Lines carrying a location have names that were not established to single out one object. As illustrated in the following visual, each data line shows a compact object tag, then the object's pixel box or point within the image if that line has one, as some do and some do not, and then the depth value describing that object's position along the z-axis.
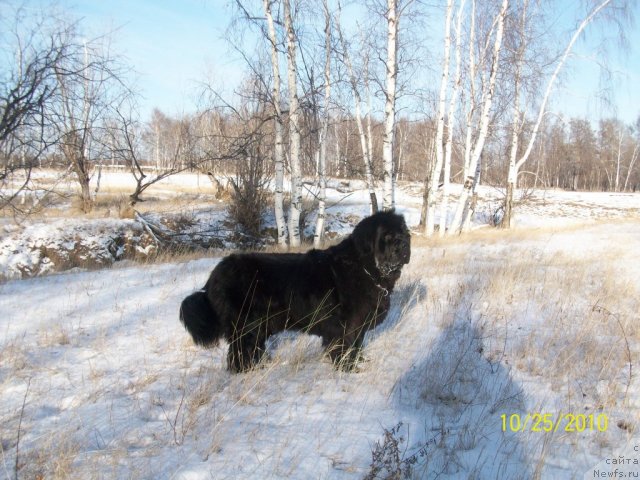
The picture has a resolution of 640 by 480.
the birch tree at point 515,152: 15.47
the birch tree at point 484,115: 13.09
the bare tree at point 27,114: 5.30
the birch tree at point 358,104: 13.79
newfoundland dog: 3.52
